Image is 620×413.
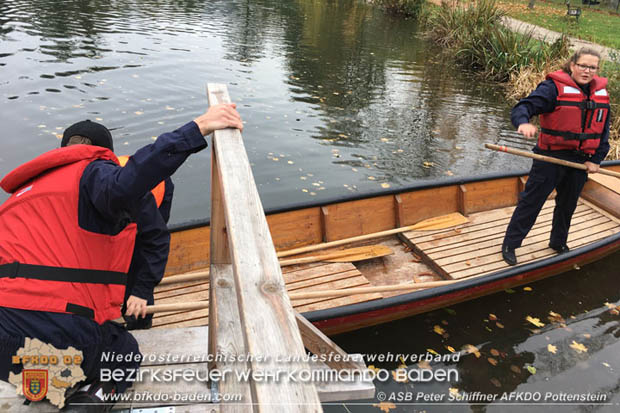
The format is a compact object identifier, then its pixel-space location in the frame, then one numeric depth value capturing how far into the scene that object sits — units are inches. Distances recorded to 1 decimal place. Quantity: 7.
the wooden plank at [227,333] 90.4
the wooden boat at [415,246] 183.6
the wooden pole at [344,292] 135.8
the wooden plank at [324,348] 109.8
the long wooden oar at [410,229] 214.5
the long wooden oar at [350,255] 206.7
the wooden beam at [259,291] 49.8
